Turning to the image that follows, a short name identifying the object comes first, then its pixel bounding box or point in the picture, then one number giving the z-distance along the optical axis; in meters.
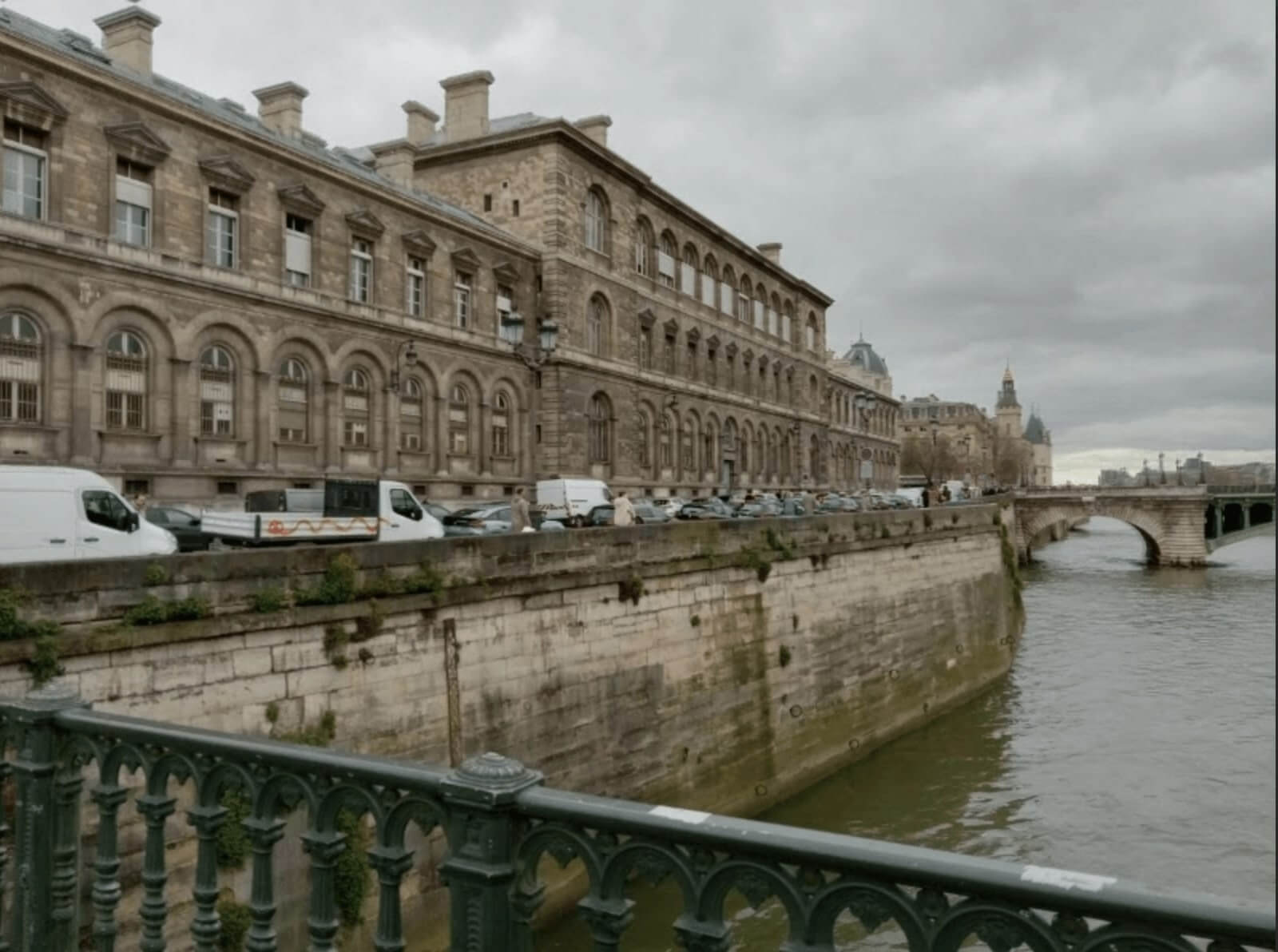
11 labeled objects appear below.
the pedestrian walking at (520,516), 19.95
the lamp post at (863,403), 33.74
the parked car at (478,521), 21.20
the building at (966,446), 112.75
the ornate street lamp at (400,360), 30.14
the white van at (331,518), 16.42
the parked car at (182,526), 16.97
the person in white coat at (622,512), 20.92
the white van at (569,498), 28.28
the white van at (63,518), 12.05
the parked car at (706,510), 30.83
